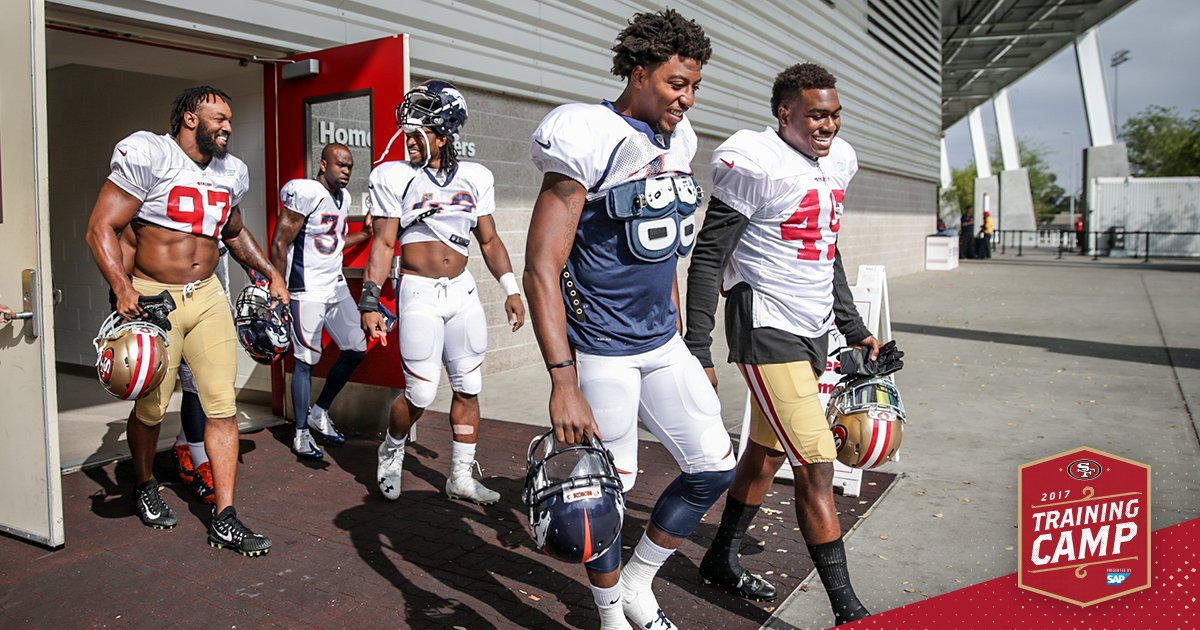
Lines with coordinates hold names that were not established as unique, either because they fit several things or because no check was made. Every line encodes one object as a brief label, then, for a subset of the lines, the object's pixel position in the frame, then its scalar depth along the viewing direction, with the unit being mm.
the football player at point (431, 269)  5012
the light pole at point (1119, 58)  72188
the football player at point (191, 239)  4270
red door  6227
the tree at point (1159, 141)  50312
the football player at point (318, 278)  6129
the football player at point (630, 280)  2781
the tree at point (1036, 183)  79062
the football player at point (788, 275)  3395
